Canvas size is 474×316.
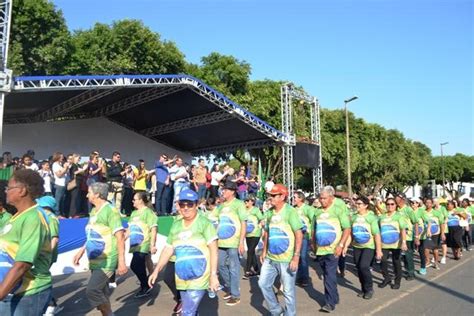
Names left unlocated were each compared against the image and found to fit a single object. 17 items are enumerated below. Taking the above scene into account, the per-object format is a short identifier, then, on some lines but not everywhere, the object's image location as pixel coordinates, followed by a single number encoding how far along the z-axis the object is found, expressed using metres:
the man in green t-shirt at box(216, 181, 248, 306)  7.83
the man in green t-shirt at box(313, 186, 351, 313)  7.19
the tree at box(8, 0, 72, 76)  18.64
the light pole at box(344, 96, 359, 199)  27.33
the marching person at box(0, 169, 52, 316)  3.16
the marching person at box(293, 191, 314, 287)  9.58
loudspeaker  20.14
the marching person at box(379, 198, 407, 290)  9.33
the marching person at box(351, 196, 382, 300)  8.30
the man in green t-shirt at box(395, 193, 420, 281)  10.30
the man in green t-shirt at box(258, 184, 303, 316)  5.80
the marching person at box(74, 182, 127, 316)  5.68
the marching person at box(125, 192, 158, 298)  7.87
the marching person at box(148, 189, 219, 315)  4.59
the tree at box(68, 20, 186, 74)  21.25
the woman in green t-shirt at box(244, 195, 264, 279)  9.88
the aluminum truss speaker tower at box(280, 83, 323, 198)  19.73
